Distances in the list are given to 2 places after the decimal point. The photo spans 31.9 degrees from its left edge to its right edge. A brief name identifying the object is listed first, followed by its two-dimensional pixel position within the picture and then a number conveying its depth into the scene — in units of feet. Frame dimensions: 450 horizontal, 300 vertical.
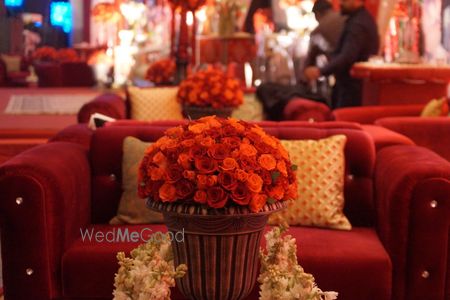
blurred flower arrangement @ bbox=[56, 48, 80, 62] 51.34
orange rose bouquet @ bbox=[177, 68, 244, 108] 16.52
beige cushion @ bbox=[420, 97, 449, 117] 17.06
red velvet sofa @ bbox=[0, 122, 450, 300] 9.60
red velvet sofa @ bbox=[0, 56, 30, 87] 47.80
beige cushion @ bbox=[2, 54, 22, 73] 47.55
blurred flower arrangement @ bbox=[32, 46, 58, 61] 49.11
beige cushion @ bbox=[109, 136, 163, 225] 11.01
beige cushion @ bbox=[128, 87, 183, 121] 19.81
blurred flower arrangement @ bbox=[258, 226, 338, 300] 6.06
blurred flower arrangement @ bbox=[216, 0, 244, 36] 34.30
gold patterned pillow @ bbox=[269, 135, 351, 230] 10.87
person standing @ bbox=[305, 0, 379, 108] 21.21
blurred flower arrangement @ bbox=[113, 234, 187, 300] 5.87
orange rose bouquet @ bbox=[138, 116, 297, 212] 6.61
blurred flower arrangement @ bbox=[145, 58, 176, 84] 24.71
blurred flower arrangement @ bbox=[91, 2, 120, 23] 35.78
